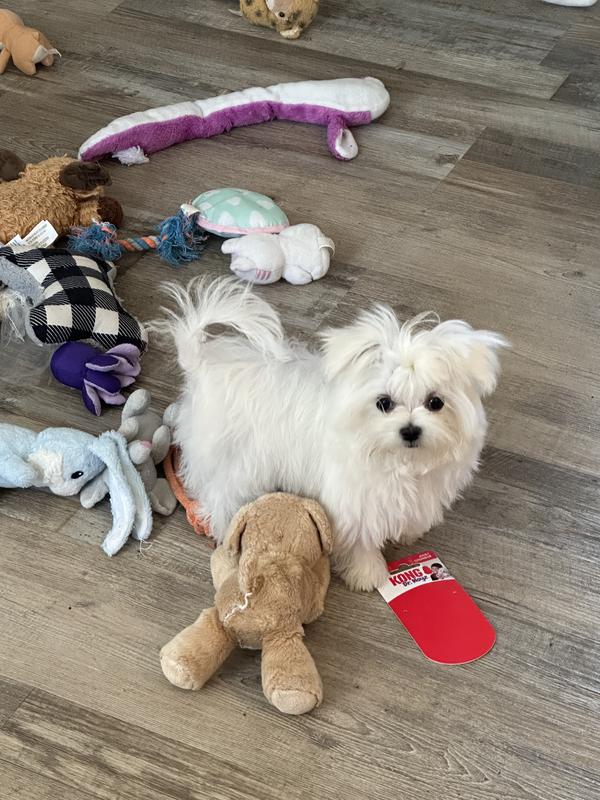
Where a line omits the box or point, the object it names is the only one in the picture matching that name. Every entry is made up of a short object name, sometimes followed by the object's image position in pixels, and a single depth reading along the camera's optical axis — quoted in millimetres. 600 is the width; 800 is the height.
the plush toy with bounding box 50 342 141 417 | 1944
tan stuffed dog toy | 1478
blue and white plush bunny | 1720
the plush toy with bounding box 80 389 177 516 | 1772
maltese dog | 1435
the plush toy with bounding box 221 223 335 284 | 2229
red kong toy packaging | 1591
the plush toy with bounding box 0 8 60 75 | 2967
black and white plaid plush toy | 1993
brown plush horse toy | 2264
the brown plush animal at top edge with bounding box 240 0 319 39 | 3150
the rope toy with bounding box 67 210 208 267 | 2293
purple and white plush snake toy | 2648
